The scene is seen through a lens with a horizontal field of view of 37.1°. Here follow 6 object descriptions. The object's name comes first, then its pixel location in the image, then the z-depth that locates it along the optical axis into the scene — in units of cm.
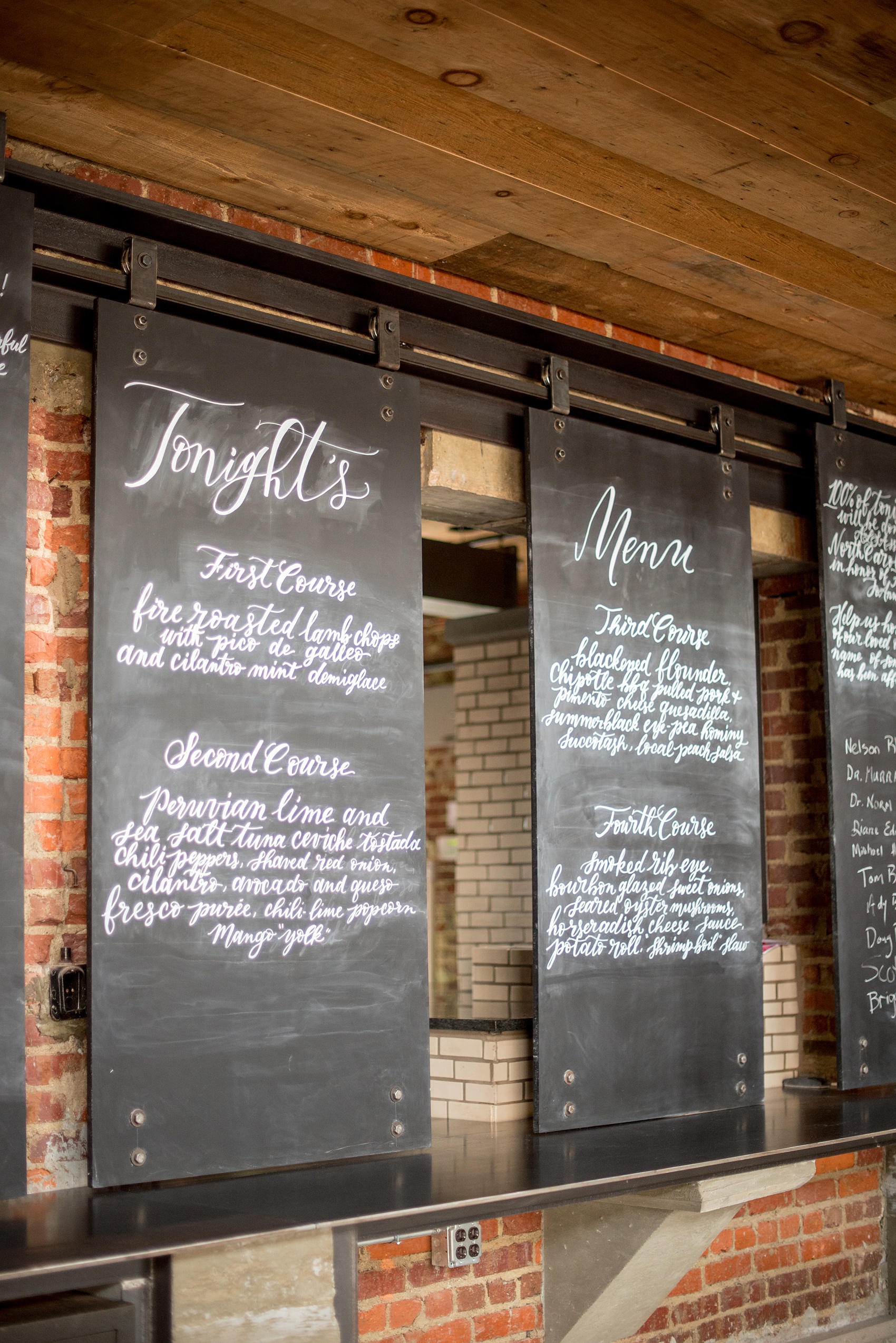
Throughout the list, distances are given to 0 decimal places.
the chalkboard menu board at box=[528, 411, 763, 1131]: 354
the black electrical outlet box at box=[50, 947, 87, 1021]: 270
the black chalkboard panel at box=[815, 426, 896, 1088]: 426
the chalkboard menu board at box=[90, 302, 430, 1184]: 276
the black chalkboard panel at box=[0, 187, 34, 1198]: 252
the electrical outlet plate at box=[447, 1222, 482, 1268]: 335
